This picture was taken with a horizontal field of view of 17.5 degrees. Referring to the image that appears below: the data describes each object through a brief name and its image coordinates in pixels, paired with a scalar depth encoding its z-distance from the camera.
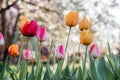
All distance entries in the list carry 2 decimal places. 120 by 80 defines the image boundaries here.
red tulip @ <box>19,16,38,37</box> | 2.07
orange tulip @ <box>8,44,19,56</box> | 2.82
